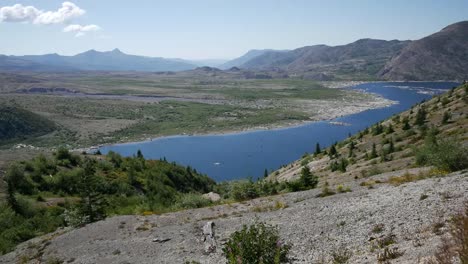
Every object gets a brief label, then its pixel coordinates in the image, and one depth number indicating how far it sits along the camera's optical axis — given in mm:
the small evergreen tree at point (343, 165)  40844
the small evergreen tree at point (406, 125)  51784
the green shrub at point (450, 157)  22888
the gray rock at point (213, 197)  36594
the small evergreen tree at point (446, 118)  46188
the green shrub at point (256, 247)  13383
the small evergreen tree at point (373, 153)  43172
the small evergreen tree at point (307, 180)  31172
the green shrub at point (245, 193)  31438
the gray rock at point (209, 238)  18266
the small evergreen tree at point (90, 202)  27491
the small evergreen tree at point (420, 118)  51859
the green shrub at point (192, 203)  30609
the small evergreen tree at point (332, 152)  55075
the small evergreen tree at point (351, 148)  50716
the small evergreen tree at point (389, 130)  54712
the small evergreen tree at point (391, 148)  42069
